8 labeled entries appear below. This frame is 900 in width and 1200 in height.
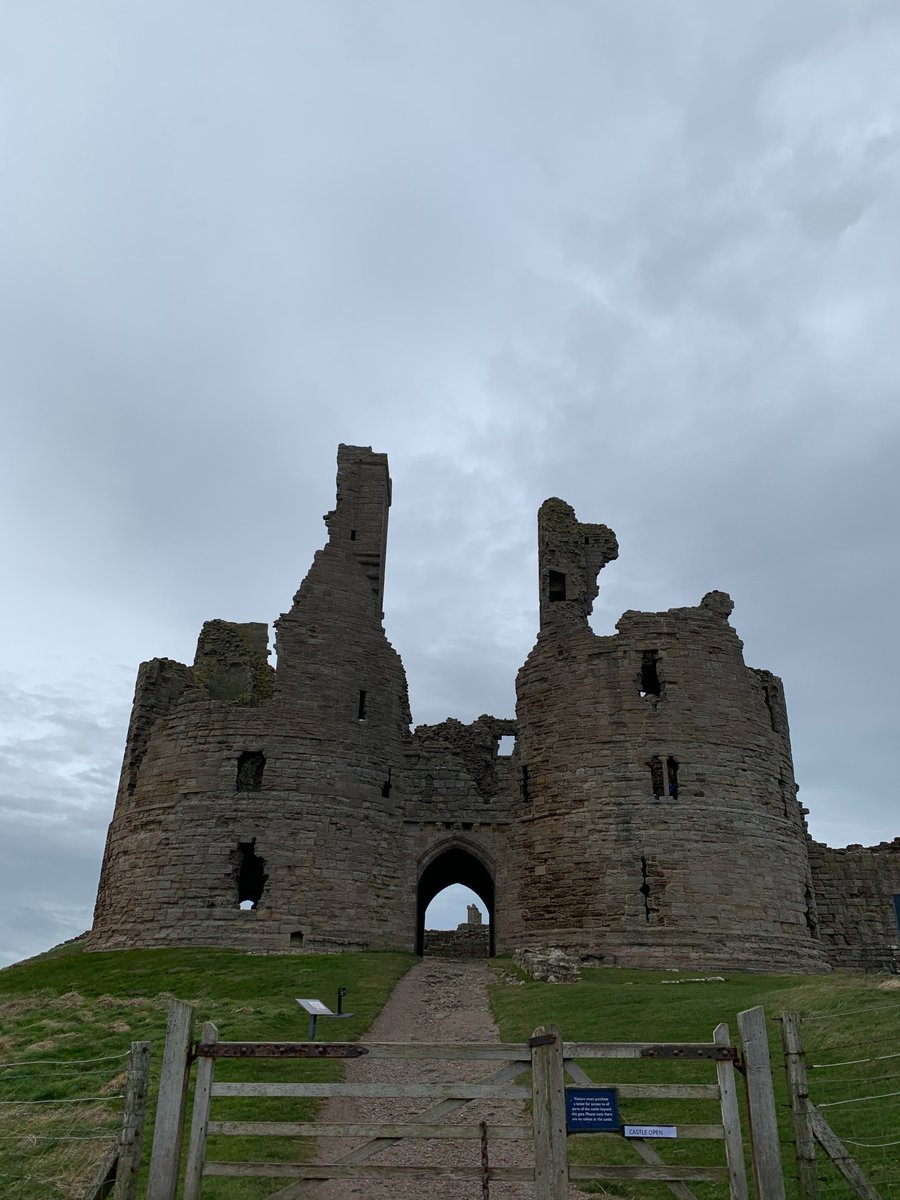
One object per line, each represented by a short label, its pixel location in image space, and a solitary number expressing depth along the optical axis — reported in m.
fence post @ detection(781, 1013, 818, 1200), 7.12
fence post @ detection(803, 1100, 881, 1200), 7.23
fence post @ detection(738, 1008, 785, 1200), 6.52
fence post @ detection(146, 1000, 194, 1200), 6.53
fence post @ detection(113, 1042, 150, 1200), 6.90
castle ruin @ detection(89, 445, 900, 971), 25.69
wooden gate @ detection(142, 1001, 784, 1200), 6.48
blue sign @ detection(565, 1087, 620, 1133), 6.46
